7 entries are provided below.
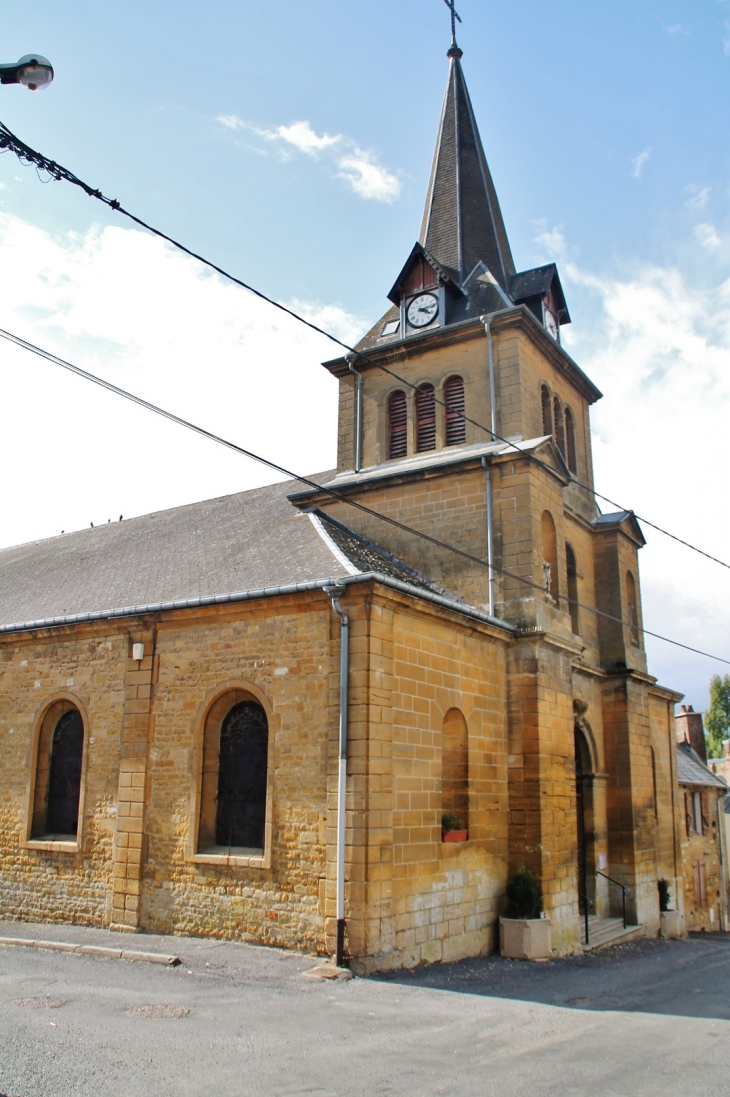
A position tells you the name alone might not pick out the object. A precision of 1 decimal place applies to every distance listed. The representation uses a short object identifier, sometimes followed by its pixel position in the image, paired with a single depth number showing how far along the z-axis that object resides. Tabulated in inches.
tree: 2469.2
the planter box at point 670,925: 725.3
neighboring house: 1060.2
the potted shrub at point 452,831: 480.7
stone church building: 450.3
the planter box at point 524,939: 499.5
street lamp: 245.1
